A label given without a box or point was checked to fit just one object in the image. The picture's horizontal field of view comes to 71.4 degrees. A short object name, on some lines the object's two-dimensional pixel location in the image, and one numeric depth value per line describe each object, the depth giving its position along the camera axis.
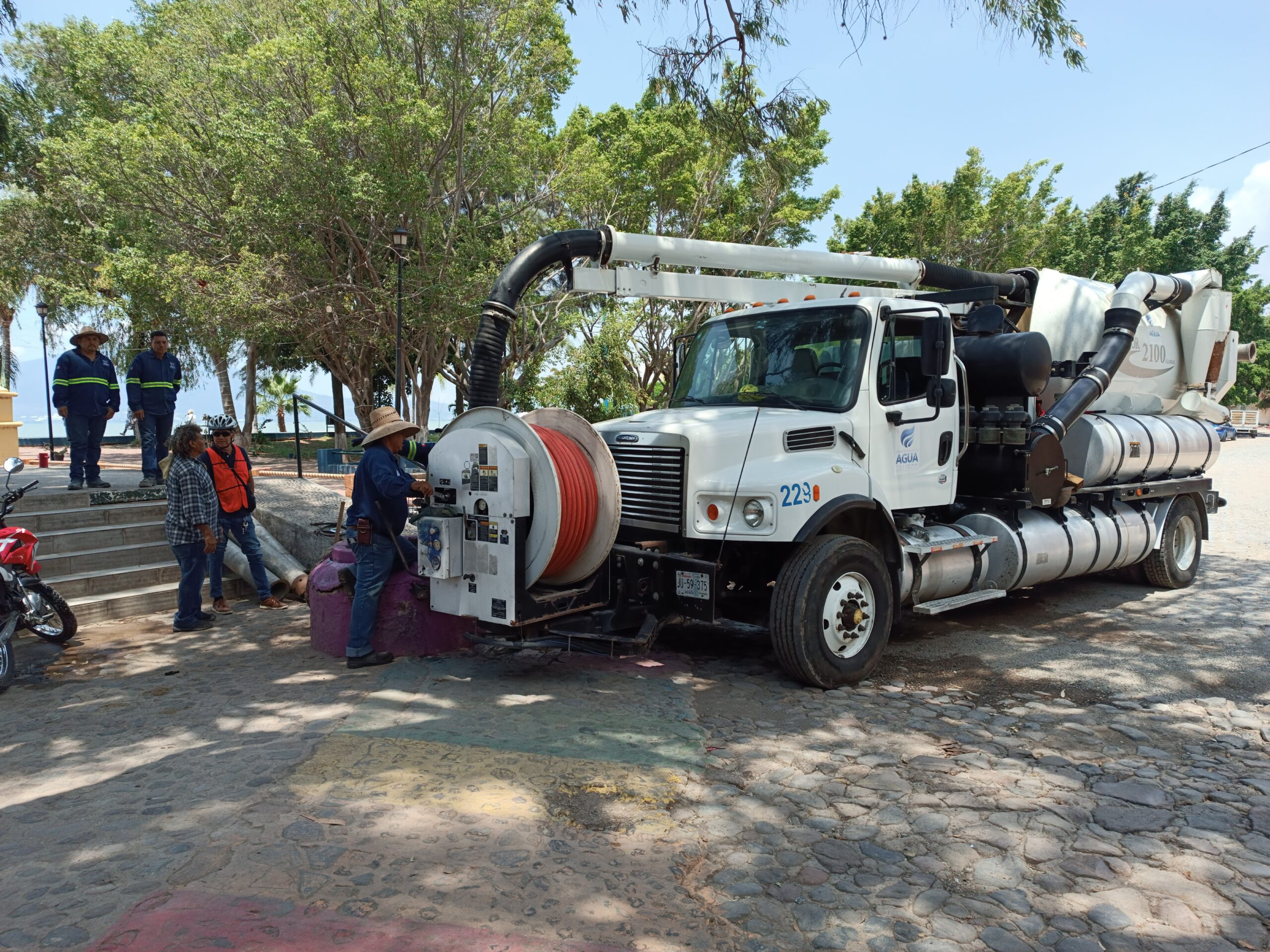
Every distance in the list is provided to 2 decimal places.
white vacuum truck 5.86
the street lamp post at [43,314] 26.75
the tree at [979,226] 28.81
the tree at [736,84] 8.54
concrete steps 8.43
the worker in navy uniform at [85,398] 9.76
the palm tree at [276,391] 41.75
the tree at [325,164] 18.58
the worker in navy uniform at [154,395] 10.13
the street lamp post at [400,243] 17.11
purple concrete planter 6.72
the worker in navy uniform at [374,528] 6.41
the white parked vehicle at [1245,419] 59.00
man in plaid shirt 7.73
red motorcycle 6.64
